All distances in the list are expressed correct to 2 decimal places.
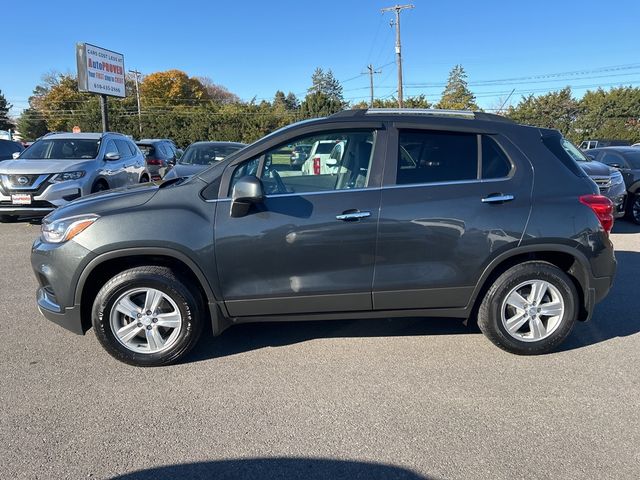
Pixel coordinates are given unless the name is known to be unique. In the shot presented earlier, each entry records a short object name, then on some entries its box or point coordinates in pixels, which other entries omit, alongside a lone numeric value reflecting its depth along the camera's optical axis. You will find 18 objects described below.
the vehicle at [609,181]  9.09
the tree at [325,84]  110.32
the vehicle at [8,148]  13.07
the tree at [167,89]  80.25
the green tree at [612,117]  45.75
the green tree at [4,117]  76.16
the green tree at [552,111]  49.62
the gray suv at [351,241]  3.41
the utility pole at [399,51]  36.12
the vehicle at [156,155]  14.55
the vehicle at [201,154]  10.14
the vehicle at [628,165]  10.26
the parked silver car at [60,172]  8.25
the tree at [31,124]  70.75
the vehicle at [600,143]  32.50
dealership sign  20.73
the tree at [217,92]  104.47
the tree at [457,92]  64.80
